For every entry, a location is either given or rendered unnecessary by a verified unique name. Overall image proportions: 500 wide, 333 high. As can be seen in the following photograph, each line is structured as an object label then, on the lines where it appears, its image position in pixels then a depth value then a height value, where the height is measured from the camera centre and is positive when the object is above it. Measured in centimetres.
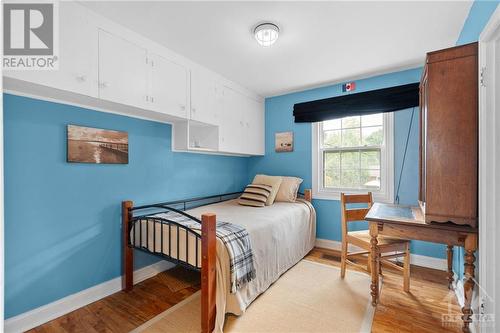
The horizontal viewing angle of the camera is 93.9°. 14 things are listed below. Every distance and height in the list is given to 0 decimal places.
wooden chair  217 -74
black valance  279 +81
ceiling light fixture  196 +115
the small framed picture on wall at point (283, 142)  371 +39
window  303 +13
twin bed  166 -68
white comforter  171 -77
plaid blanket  171 -65
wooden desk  148 -48
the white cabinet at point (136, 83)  169 +76
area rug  175 -120
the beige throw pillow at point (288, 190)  334 -35
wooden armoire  146 +19
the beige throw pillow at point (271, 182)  320 -24
